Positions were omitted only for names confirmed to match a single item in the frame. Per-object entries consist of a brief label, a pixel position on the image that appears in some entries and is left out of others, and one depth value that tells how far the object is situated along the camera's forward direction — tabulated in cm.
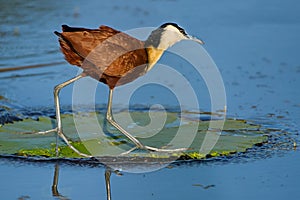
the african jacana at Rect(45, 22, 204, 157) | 1128
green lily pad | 1111
